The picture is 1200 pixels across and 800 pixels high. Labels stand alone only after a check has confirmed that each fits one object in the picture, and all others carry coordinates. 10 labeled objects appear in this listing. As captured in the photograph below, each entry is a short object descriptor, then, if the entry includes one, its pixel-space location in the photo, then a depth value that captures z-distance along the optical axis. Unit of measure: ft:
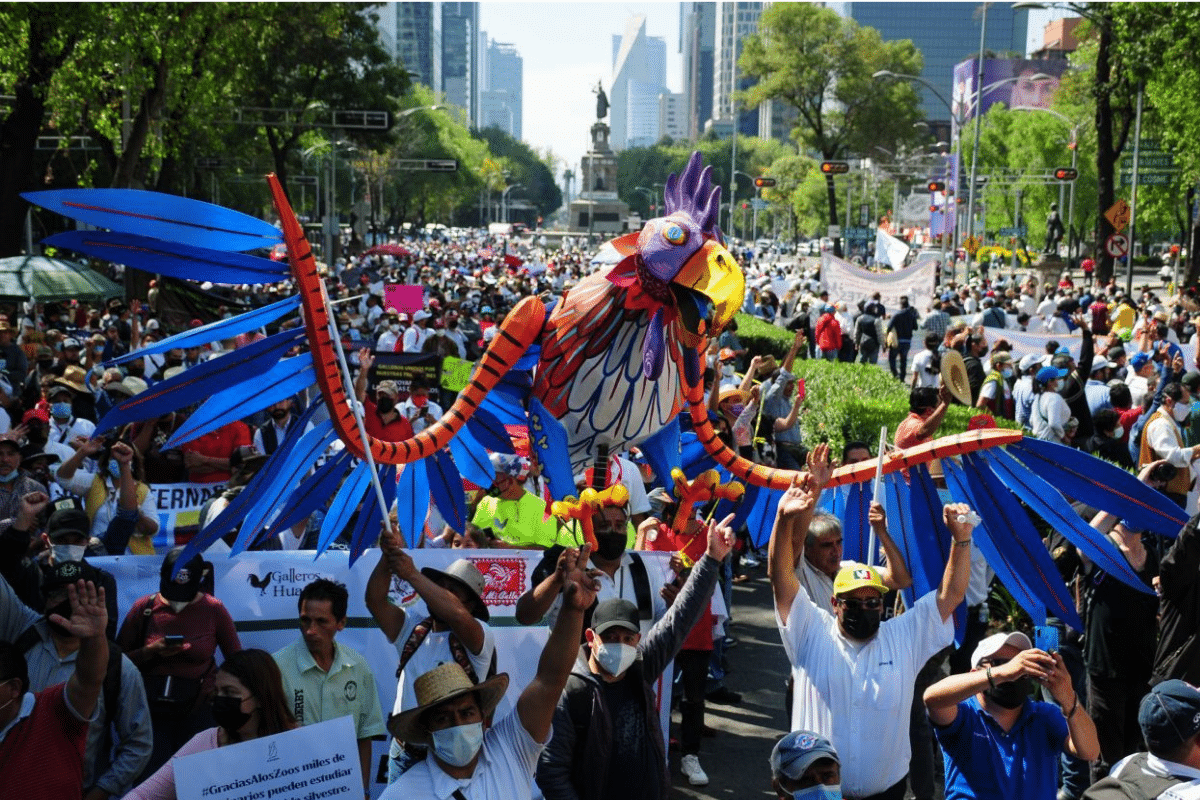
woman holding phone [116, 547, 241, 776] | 16.78
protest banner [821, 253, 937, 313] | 77.41
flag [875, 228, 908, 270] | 89.30
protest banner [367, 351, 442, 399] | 42.42
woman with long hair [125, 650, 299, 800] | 13.24
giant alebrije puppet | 16.24
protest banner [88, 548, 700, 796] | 19.97
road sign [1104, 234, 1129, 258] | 90.89
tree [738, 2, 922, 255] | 212.84
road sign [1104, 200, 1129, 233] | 97.35
